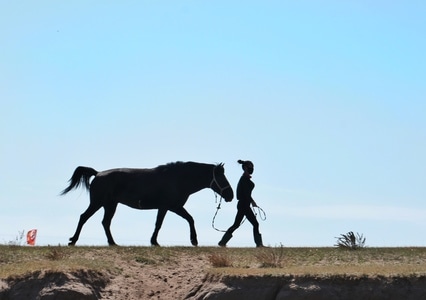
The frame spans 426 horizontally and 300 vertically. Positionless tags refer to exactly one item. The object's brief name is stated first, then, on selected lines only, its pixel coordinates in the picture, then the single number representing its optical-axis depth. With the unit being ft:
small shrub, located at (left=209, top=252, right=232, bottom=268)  69.10
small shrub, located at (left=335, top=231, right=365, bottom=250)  78.54
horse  84.69
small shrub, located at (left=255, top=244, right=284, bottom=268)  68.49
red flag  95.22
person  81.97
